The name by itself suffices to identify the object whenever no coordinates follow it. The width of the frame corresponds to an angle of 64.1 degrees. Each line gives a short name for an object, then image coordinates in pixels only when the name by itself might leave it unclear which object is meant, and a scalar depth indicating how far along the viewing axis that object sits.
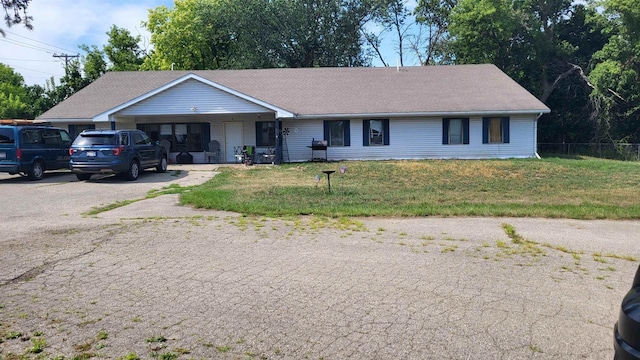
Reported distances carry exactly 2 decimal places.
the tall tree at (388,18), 42.12
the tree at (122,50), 43.97
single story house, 23.45
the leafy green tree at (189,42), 42.22
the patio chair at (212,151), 24.22
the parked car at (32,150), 16.11
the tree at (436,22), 42.97
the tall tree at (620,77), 30.89
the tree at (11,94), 51.03
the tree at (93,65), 36.69
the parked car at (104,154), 15.98
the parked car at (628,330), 2.42
